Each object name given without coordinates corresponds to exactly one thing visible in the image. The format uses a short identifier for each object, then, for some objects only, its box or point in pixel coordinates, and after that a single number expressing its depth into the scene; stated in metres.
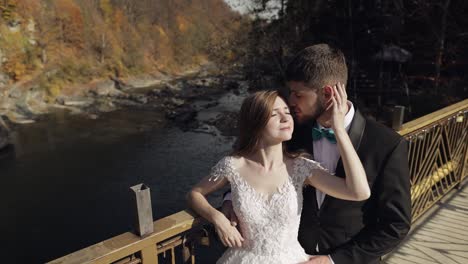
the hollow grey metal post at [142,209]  1.51
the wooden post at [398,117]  2.69
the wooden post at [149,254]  1.60
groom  1.62
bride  1.56
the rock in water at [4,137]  16.73
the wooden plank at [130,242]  1.43
